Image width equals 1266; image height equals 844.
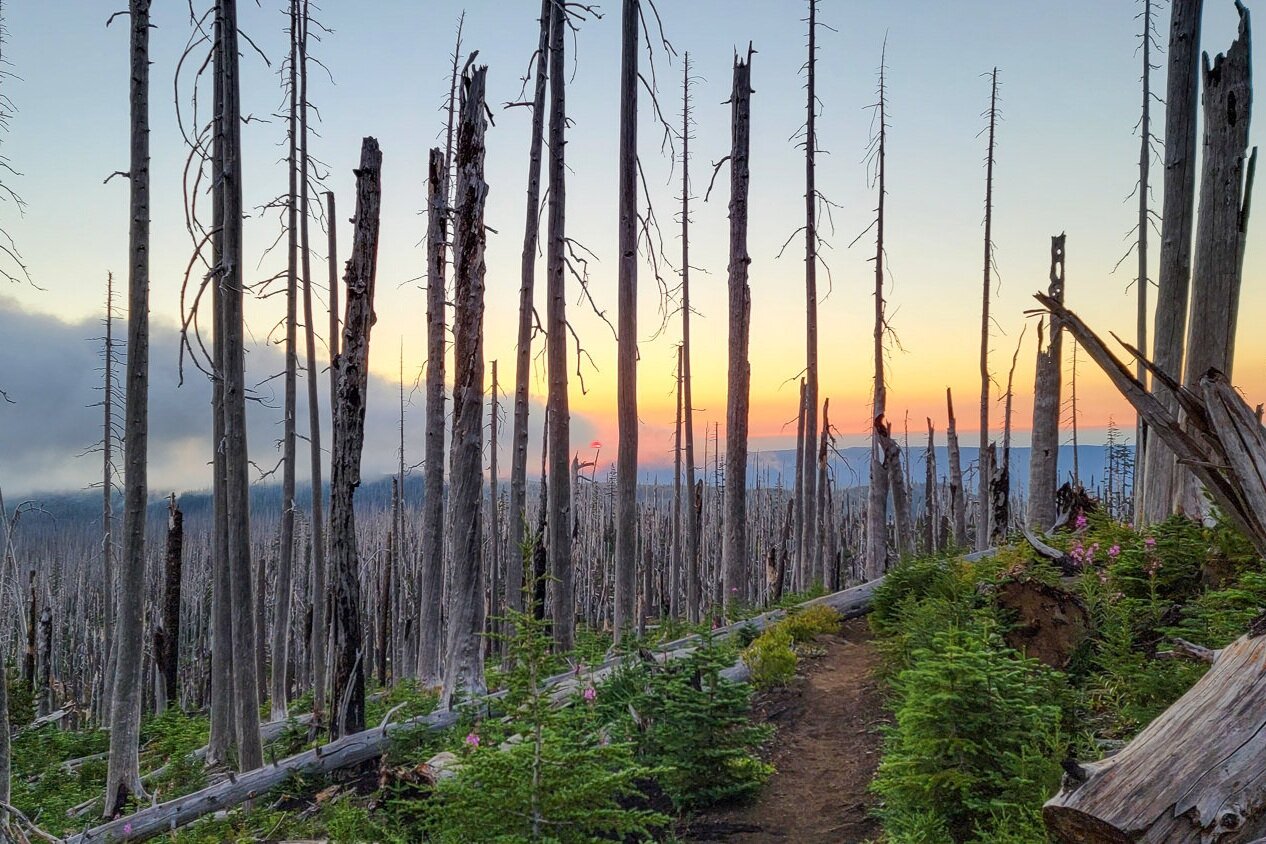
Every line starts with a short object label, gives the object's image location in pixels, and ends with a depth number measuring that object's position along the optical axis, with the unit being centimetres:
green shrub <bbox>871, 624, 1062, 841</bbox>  352
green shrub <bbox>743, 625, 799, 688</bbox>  718
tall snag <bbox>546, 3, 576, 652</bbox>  937
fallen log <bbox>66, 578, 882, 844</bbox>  644
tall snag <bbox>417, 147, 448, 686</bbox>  1162
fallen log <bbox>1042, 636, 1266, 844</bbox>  246
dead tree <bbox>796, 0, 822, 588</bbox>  1384
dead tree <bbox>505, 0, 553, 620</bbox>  965
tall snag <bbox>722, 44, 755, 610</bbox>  1034
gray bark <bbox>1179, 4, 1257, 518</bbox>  659
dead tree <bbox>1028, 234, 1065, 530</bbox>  1128
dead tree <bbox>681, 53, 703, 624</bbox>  1616
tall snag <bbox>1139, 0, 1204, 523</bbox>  743
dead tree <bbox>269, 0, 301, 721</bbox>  1221
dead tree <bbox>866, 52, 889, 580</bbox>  1433
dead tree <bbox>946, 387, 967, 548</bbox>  1856
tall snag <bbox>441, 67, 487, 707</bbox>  743
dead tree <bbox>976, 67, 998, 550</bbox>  1806
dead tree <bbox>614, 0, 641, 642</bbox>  936
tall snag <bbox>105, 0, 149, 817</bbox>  731
